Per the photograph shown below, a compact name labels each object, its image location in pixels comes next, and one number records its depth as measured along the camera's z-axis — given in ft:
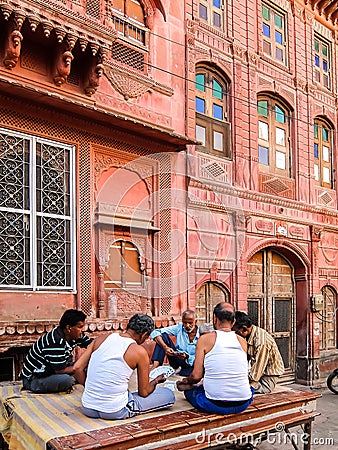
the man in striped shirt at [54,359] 18.29
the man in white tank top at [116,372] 15.51
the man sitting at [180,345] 22.24
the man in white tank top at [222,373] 16.71
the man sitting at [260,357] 20.45
